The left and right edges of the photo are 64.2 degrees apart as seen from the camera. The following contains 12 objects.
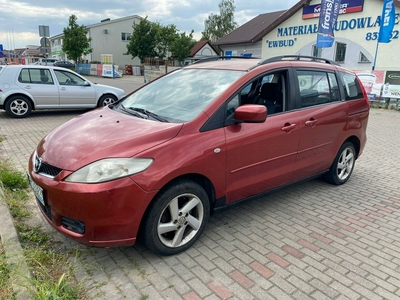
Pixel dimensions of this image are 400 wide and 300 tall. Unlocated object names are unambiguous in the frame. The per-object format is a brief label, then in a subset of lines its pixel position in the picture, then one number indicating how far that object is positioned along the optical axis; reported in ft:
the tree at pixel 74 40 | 130.72
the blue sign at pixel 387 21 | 53.88
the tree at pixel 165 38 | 141.18
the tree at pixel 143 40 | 136.46
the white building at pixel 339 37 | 60.23
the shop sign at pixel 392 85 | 48.29
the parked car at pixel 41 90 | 30.17
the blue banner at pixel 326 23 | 47.75
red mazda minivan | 8.34
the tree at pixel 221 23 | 178.40
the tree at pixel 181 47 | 138.21
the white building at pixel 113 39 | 158.40
